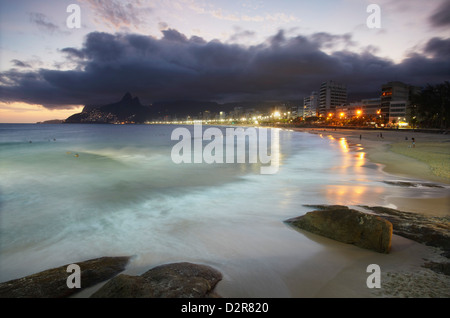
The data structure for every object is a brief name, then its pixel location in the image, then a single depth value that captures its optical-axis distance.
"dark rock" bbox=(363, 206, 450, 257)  5.83
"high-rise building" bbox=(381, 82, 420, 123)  107.14
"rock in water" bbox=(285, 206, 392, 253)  5.81
